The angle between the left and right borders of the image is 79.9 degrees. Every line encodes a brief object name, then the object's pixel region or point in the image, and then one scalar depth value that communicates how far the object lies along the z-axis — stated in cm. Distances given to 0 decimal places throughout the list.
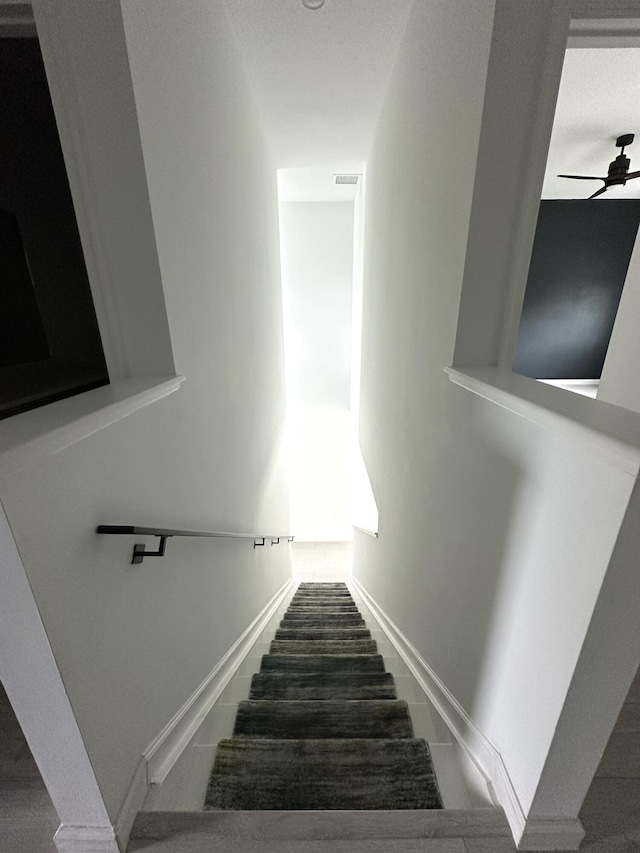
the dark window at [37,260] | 148
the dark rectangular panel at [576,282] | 498
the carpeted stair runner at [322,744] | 130
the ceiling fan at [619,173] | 340
